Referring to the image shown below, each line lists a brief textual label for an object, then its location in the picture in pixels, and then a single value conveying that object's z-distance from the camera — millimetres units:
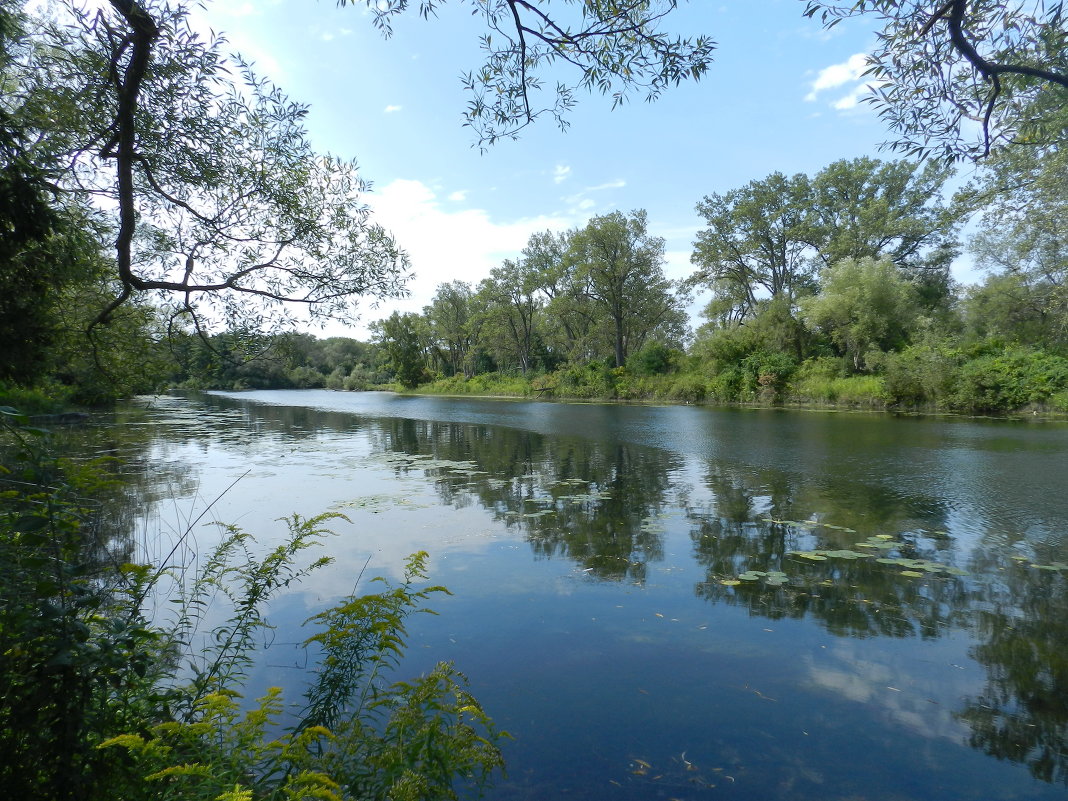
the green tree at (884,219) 41438
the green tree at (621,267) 48094
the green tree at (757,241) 44656
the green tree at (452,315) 72875
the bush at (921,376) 28562
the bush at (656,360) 47312
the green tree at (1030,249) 12120
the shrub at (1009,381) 25891
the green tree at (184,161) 4613
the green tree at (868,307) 35281
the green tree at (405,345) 79000
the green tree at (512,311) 59906
